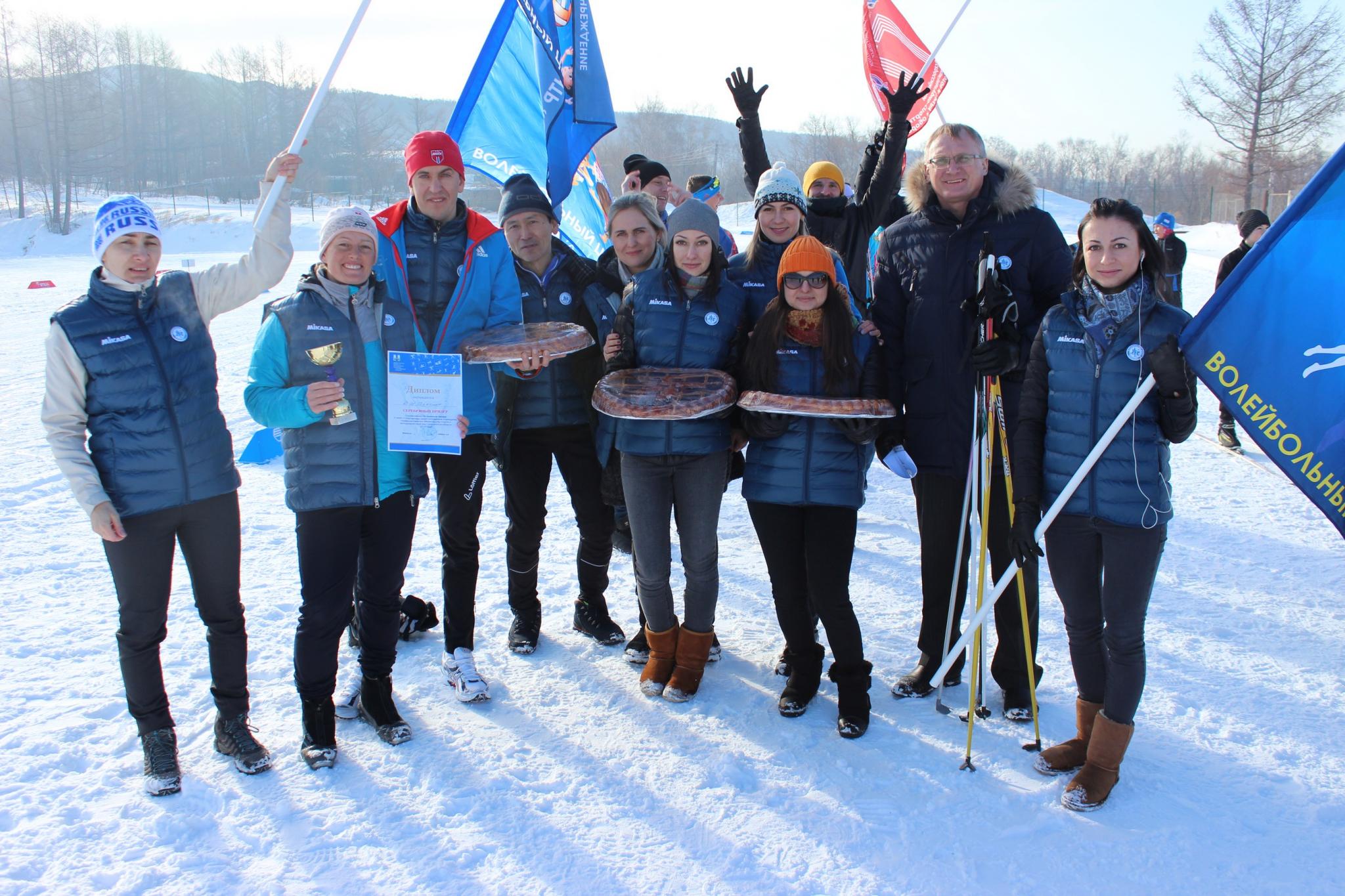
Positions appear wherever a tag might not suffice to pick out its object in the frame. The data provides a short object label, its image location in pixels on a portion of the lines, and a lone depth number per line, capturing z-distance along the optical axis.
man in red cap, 3.67
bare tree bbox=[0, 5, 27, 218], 52.25
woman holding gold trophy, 3.19
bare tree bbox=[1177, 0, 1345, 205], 34.50
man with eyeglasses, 3.50
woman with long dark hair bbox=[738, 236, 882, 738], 3.47
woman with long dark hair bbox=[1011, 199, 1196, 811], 2.92
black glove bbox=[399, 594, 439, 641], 4.42
